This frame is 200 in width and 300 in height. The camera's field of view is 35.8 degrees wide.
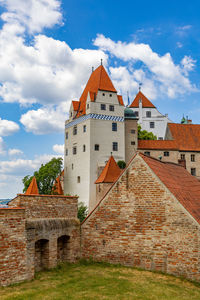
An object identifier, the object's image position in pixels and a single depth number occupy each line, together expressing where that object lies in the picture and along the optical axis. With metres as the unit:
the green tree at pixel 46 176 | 49.16
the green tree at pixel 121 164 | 44.41
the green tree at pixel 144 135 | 56.42
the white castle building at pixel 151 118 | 65.68
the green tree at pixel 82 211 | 35.78
